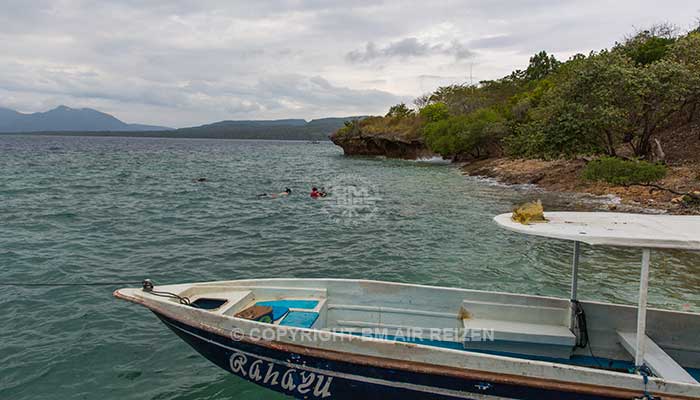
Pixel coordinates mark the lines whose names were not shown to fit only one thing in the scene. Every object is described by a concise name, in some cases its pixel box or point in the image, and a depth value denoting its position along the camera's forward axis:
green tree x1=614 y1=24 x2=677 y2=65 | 37.56
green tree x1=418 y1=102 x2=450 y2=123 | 73.06
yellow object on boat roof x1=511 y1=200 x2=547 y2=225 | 5.89
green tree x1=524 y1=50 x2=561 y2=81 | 85.56
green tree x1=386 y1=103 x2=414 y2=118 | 87.19
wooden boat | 5.00
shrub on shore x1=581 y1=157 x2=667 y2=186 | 23.00
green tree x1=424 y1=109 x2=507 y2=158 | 52.50
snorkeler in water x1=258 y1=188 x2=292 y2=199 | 28.37
